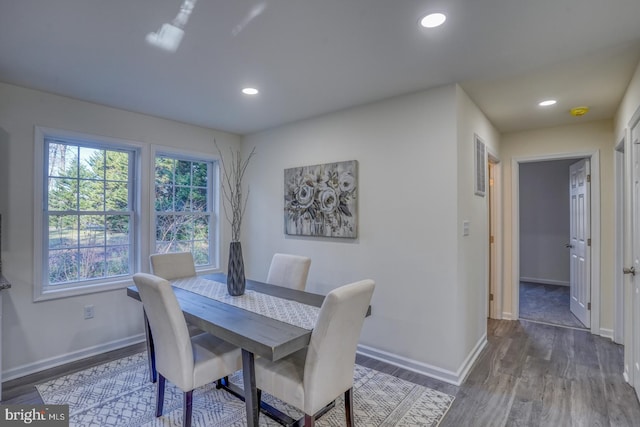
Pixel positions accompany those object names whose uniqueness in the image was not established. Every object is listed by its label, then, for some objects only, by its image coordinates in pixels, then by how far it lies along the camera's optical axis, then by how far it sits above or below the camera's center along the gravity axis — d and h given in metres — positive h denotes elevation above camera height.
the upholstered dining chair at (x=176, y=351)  1.80 -0.83
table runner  1.96 -0.61
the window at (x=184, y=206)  3.75 +0.12
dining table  1.67 -0.61
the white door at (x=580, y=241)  3.81 -0.31
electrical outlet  3.09 -0.91
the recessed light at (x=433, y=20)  1.73 +1.07
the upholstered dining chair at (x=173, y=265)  2.95 -0.46
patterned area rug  2.12 -1.32
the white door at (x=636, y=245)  2.26 -0.20
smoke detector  3.20 +1.05
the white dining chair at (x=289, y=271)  2.85 -0.50
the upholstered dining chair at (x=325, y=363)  1.63 -0.80
